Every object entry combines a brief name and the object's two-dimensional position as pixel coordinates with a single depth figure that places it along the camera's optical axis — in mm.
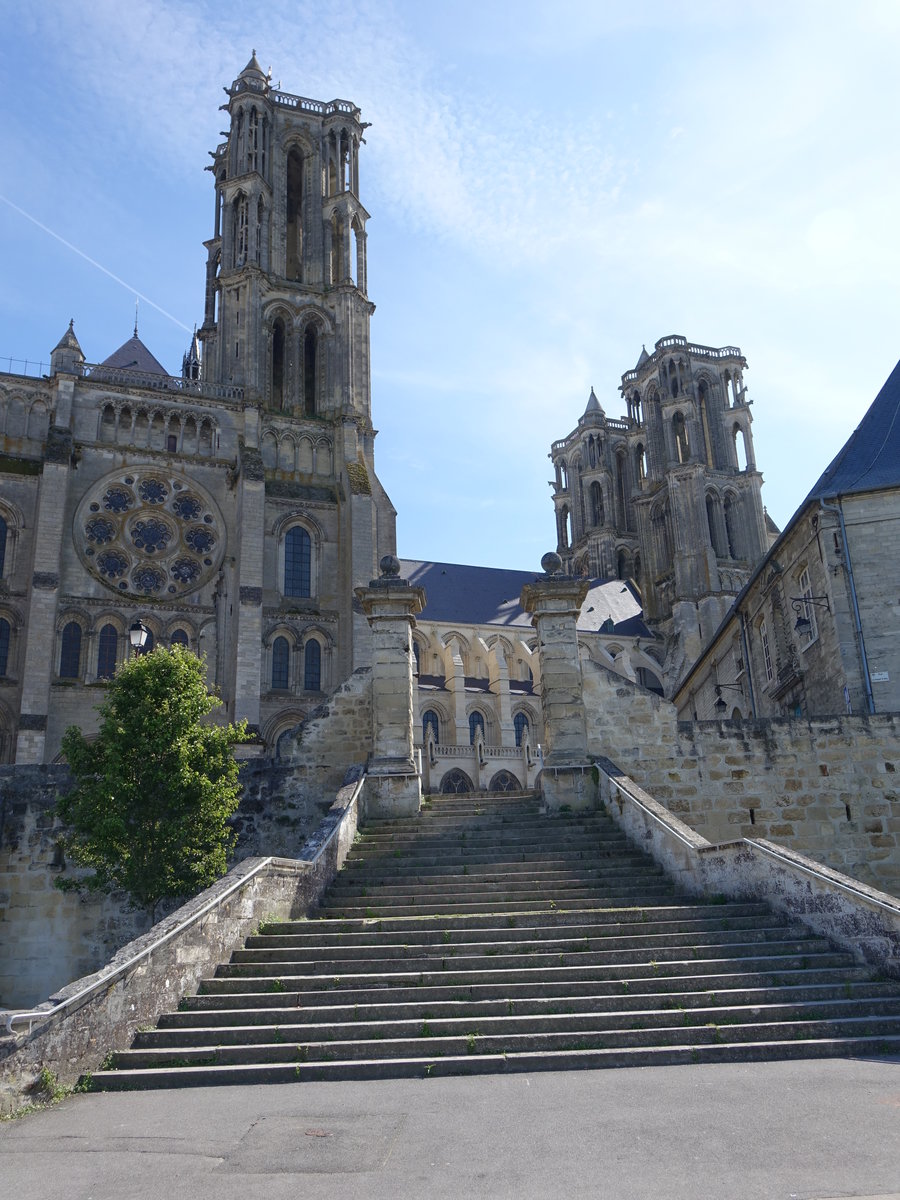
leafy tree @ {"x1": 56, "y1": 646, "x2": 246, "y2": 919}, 13195
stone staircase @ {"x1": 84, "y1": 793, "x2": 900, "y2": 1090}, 7551
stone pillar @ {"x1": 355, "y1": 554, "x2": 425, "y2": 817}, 14695
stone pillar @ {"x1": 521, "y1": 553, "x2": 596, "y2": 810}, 14656
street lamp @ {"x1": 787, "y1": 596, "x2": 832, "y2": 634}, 19766
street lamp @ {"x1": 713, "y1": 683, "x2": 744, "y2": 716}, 25244
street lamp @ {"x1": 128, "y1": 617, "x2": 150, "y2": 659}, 16219
